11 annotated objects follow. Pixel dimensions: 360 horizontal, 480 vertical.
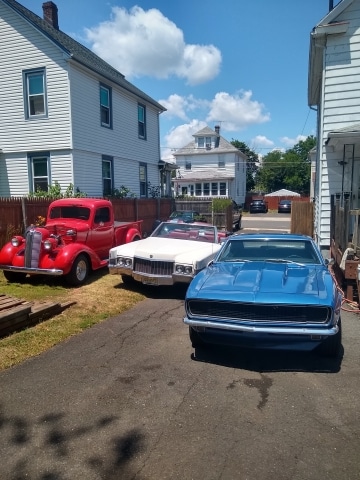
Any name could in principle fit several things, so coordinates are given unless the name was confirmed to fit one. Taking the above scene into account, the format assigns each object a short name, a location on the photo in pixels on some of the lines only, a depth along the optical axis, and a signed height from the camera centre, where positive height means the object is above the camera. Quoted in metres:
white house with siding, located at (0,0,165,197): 14.60 +3.86
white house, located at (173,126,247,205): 43.31 +4.39
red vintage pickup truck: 7.70 -0.91
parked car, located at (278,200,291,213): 43.75 -0.63
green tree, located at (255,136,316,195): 79.31 +6.01
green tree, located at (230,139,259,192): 77.96 +9.04
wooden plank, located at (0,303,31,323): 5.15 -1.56
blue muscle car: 3.88 -1.16
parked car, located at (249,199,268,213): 43.52 -0.59
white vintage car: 6.95 -1.06
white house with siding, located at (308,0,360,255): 9.93 +2.78
